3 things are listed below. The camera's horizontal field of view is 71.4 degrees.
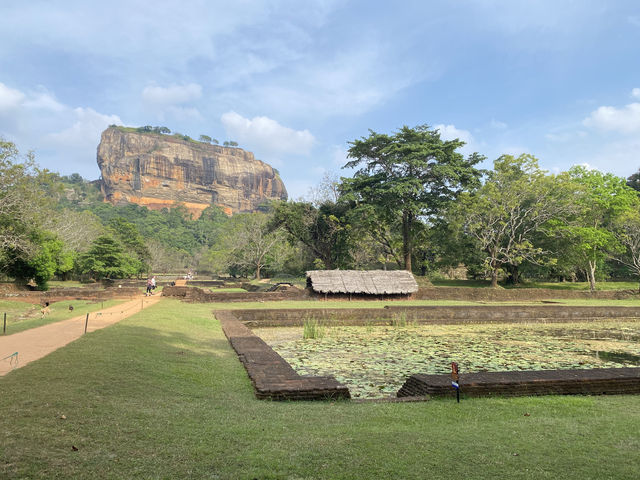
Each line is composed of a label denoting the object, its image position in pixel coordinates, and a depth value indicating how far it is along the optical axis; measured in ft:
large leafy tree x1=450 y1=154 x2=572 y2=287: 92.32
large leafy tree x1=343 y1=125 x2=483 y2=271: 95.61
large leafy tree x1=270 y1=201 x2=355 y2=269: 112.98
